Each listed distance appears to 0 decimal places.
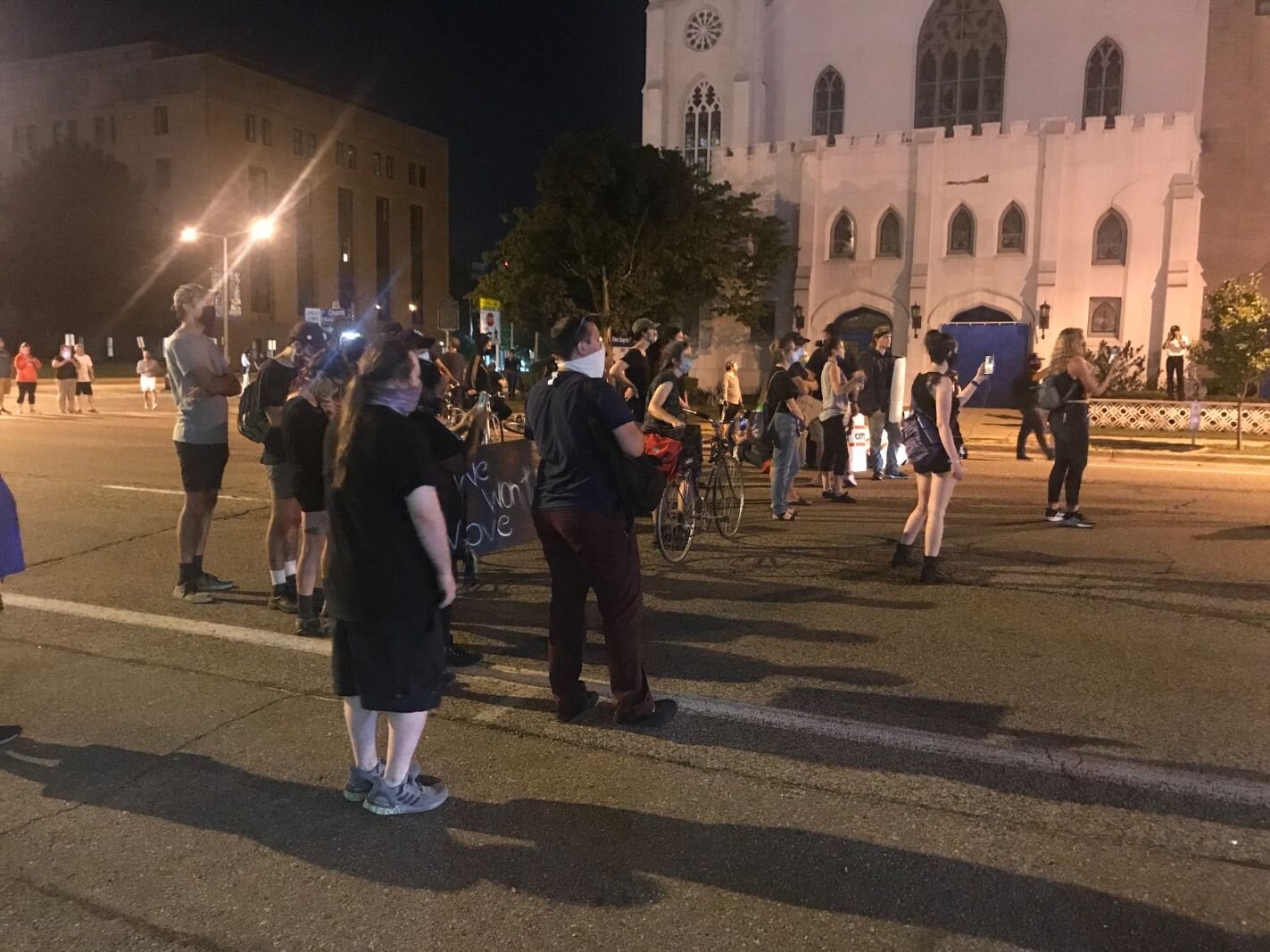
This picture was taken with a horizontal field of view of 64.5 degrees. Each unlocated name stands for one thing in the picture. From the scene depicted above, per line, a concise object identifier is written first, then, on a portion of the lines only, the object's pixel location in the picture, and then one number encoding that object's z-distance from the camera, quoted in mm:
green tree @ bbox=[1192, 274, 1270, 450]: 23125
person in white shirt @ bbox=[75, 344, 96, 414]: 23375
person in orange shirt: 22781
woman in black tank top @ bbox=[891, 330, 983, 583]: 7141
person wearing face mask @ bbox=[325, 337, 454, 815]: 3525
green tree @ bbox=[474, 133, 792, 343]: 28984
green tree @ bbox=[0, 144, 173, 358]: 54188
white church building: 30234
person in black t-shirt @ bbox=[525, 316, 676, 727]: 4441
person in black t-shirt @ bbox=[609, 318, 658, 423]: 9031
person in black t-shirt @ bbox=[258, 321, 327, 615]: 6191
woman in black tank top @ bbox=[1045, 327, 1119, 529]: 9406
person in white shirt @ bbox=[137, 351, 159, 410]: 25203
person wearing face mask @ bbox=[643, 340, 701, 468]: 7980
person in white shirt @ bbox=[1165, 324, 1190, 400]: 25156
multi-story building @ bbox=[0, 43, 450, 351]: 60625
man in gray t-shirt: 6453
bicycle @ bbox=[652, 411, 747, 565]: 8094
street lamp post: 31016
